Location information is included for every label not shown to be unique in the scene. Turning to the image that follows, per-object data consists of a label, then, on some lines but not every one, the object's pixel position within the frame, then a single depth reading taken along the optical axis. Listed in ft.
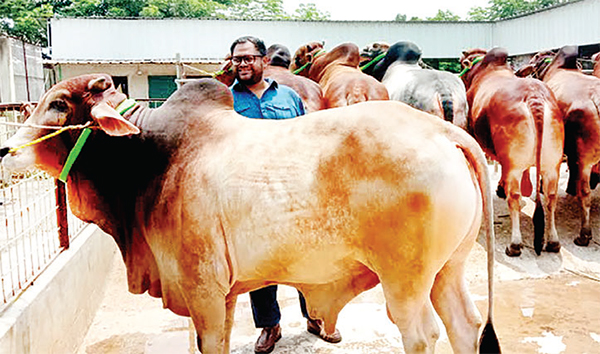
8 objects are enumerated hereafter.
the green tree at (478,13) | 113.39
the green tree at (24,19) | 81.00
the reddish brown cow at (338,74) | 18.86
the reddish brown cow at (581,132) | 20.06
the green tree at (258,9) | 106.11
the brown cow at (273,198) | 8.18
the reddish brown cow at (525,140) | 18.84
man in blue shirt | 11.91
